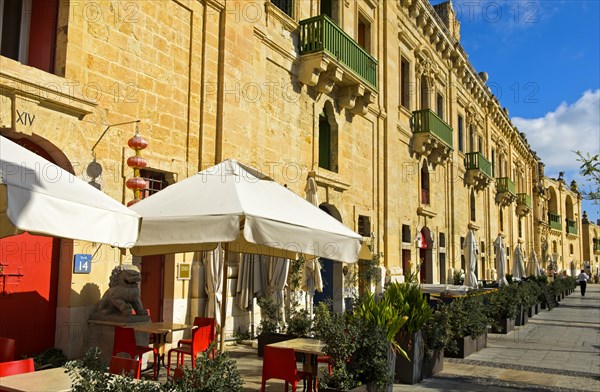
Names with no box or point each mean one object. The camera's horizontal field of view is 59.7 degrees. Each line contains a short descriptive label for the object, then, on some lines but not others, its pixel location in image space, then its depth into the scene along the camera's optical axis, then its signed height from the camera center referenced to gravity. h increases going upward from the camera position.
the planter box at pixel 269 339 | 8.33 -1.16
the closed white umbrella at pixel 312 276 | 10.44 -0.18
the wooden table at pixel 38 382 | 3.68 -0.86
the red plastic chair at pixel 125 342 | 6.03 -0.89
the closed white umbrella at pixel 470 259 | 17.02 +0.34
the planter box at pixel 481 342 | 9.88 -1.39
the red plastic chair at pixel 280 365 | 5.14 -0.97
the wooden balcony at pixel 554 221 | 54.51 +5.19
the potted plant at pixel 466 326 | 9.03 -1.01
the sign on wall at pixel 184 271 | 9.18 -0.09
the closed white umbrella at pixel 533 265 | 27.08 +0.25
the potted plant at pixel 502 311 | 12.21 -0.97
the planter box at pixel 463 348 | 9.16 -1.39
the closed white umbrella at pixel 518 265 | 22.55 +0.20
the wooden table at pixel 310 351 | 5.79 -0.92
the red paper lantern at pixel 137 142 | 7.82 +1.83
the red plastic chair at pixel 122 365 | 4.16 -0.80
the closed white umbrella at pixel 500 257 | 19.55 +0.47
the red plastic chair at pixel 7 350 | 4.67 -0.76
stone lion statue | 7.03 -0.42
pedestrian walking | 32.00 -0.71
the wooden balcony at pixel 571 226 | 61.91 +5.26
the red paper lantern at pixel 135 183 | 7.71 +1.21
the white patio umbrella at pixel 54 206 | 3.60 +0.45
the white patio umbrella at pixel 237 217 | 4.97 +0.49
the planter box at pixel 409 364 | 7.16 -1.30
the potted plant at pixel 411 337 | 7.18 -0.94
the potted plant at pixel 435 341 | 7.61 -1.06
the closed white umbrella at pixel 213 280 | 9.16 -0.24
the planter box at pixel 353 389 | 5.14 -1.20
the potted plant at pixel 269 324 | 8.50 -0.97
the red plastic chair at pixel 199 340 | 6.32 -0.92
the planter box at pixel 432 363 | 7.56 -1.39
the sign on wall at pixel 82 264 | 7.29 +0.01
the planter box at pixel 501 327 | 12.46 -1.36
